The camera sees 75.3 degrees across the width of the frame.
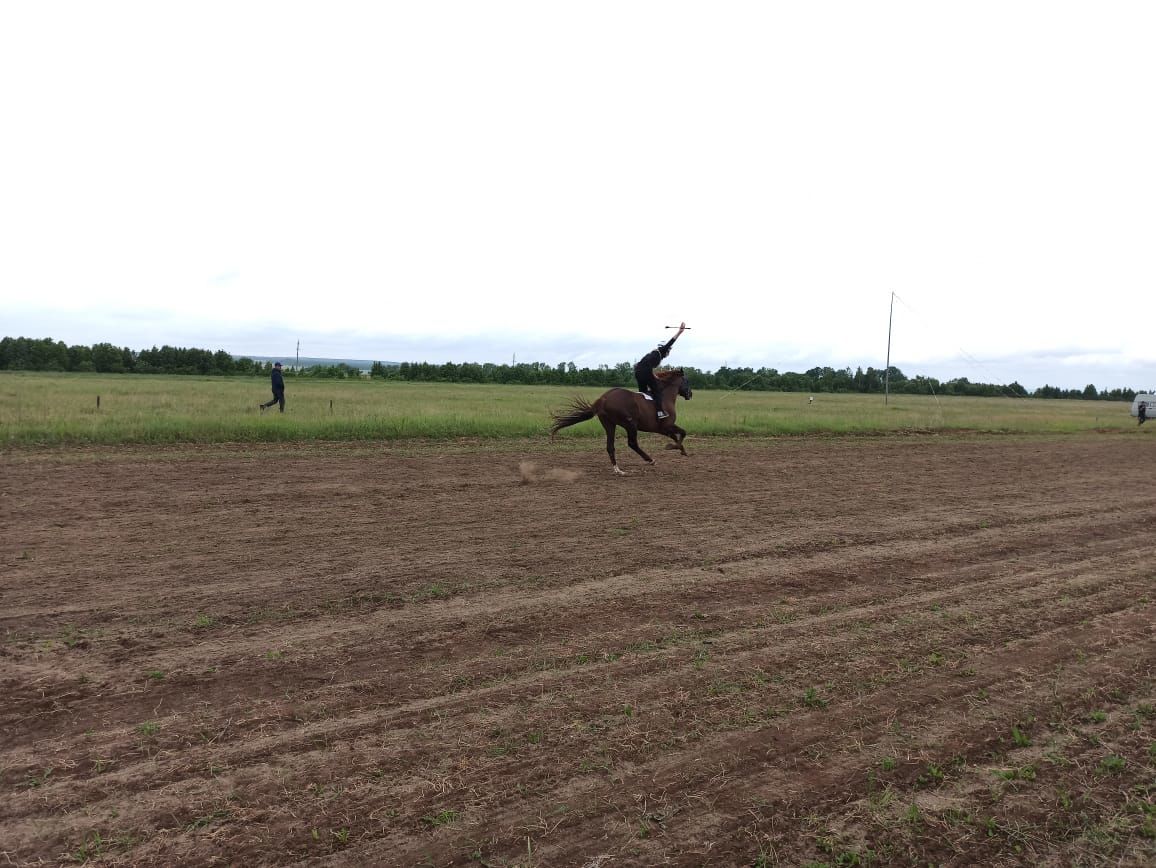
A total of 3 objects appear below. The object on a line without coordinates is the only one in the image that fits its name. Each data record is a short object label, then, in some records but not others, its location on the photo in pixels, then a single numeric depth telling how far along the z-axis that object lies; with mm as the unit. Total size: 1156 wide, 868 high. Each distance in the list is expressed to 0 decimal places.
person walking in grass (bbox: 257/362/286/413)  24844
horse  14180
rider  14203
